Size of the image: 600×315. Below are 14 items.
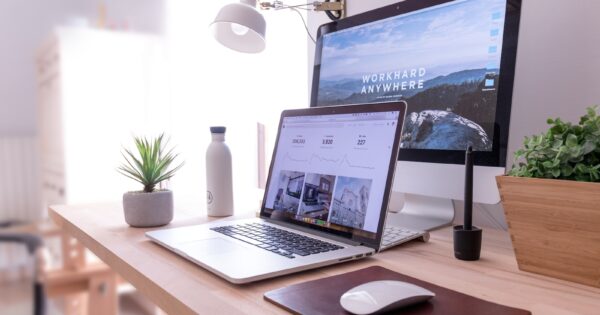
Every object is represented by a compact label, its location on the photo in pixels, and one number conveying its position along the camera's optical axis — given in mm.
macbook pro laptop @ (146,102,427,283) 589
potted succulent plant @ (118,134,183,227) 858
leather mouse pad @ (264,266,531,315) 411
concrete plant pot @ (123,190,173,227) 856
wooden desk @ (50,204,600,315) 445
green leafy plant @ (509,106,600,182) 495
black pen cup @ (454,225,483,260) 603
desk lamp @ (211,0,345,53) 969
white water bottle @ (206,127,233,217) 941
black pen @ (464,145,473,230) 610
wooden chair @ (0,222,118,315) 1772
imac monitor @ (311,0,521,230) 688
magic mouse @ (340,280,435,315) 393
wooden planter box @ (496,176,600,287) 473
